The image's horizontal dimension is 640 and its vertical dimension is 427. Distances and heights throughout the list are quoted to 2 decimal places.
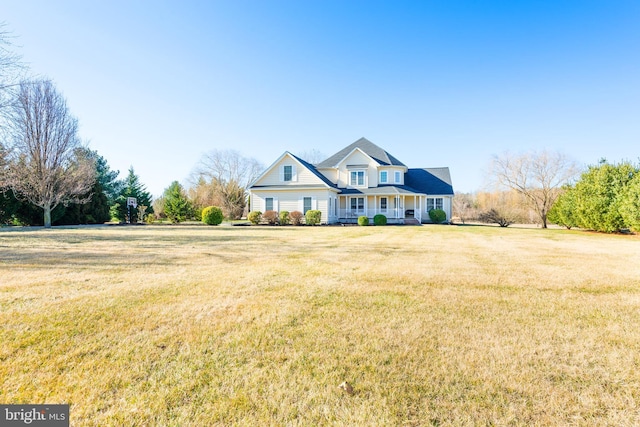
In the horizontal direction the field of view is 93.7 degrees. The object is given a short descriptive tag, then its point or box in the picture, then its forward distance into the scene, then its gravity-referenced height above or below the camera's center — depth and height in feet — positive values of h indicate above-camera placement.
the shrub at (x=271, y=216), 78.18 -0.54
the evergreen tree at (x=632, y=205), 47.67 +1.16
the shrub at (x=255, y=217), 78.54 -0.77
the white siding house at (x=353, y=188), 82.58 +7.42
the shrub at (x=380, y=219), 81.00 -1.51
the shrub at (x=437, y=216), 87.81 -0.83
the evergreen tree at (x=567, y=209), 66.80 +0.86
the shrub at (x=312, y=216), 77.41 -0.58
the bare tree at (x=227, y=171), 133.74 +22.34
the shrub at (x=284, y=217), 77.71 -0.80
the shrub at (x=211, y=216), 78.79 -0.45
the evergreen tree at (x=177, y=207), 103.76 +2.65
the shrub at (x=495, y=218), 86.91 -1.62
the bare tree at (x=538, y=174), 87.30 +11.42
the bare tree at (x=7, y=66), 38.70 +20.03
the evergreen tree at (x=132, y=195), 104.08 +5.67
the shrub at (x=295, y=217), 77.36 -0.81
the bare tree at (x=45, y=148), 66.44 +15.48
